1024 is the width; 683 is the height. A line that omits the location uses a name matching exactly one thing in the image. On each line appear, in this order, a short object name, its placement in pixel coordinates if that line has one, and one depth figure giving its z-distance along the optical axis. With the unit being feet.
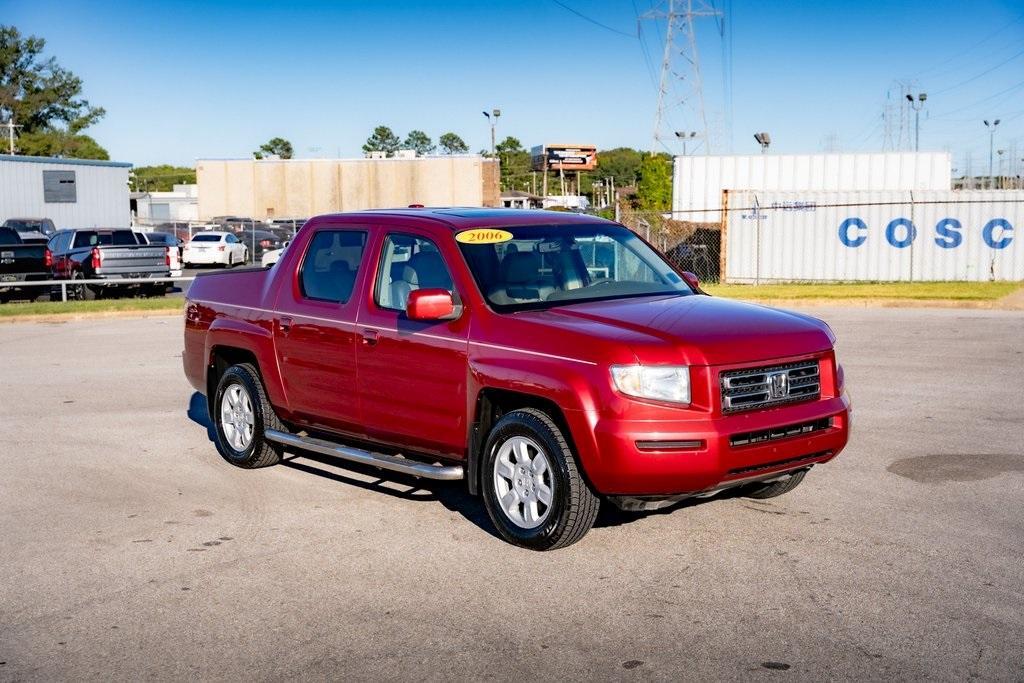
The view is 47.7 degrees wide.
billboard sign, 486.79
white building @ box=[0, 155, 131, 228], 164.45
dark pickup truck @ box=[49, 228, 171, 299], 84.58
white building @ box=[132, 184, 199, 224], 314.63
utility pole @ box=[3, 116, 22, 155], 291.38
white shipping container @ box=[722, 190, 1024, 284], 92.99
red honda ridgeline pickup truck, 19.53
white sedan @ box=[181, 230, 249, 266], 139.54
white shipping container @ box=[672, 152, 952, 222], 148.56
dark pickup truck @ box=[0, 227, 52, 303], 87.86
